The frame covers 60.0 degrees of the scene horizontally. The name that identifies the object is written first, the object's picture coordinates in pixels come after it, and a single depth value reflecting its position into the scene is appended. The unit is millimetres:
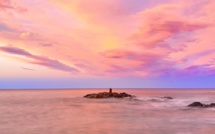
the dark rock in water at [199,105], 32361
